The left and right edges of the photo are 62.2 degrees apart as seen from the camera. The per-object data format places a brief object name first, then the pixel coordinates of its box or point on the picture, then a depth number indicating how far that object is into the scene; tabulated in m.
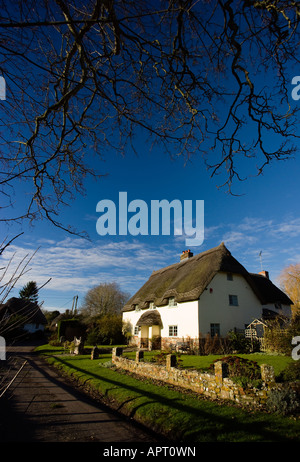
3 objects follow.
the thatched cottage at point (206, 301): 19.66
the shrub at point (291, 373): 7.41
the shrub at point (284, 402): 6.15
